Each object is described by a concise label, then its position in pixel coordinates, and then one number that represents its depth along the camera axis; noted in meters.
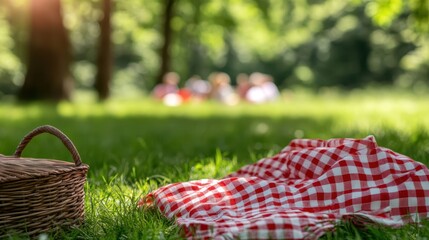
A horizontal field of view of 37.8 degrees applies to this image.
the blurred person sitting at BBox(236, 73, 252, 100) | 17.70
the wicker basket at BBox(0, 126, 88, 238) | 2.55
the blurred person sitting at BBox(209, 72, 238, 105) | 16.53
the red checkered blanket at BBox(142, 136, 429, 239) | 2.72
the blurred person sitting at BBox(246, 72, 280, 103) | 17.16
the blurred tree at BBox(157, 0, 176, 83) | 17.67
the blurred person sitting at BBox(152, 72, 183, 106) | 15.16
